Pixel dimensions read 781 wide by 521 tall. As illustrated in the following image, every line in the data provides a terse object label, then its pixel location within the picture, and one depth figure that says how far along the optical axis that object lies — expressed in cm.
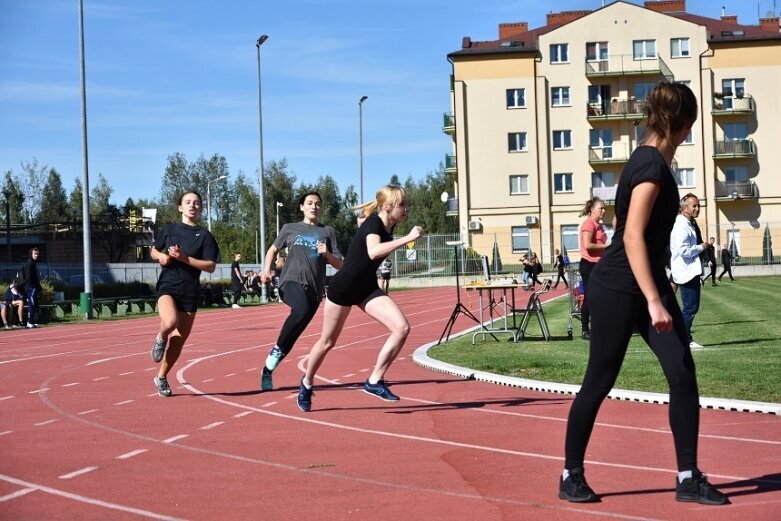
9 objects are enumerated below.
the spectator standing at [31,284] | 2838
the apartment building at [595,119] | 6850
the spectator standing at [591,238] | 1409
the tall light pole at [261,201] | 4821
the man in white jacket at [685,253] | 1346
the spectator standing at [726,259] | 4644
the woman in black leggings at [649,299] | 565
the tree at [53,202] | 10169
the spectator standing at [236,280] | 3744
